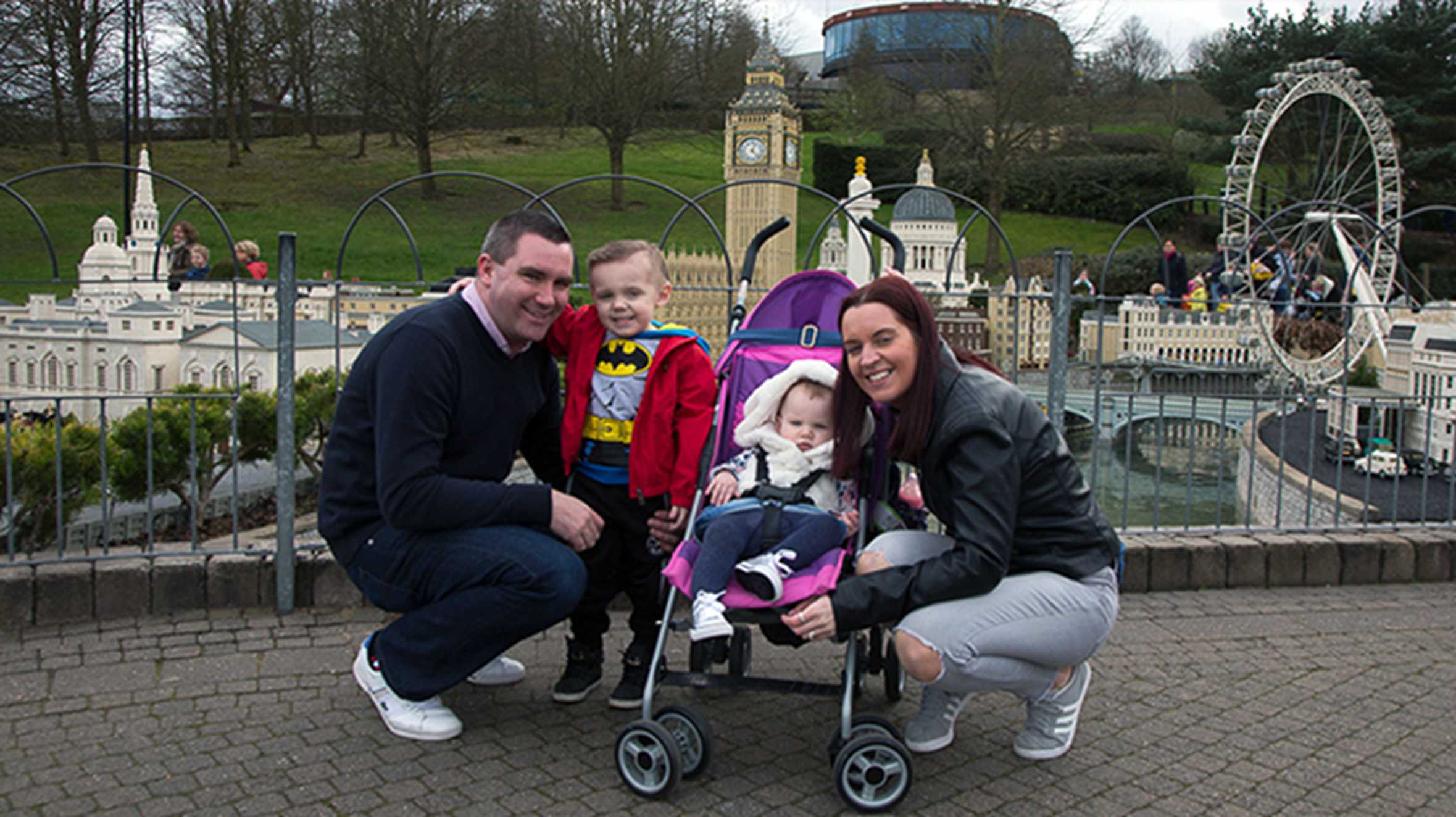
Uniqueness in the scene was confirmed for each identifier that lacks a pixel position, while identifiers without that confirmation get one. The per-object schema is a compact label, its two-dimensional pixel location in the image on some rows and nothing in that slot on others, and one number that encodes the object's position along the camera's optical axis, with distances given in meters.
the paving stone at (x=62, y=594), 4.28
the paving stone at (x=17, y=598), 4.23
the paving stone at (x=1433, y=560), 5.41
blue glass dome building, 38.47
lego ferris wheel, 18.86
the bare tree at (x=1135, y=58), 58.47
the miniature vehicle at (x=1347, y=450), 13.05
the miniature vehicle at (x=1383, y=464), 11.84
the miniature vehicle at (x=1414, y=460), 11.66
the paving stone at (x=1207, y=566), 5.18
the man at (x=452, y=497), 3.19
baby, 3.04
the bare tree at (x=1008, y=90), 36.78
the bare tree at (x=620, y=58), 37.56
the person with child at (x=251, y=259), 11.10
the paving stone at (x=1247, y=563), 5.20
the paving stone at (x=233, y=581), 4.51
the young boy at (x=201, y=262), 7.80
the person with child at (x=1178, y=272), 13.81
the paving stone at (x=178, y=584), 4.44
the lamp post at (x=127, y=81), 26.41
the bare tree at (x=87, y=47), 31.23
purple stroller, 2.92
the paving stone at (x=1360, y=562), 5.31
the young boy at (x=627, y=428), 3.49
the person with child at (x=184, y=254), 11.01
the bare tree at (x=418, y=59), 36.06
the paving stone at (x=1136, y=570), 5.10
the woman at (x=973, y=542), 2.92
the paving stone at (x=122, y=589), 4.36
